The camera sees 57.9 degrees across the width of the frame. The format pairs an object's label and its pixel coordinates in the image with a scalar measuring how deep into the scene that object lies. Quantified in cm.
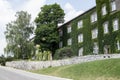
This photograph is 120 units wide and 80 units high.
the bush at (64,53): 2176
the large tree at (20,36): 2834
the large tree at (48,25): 2415
